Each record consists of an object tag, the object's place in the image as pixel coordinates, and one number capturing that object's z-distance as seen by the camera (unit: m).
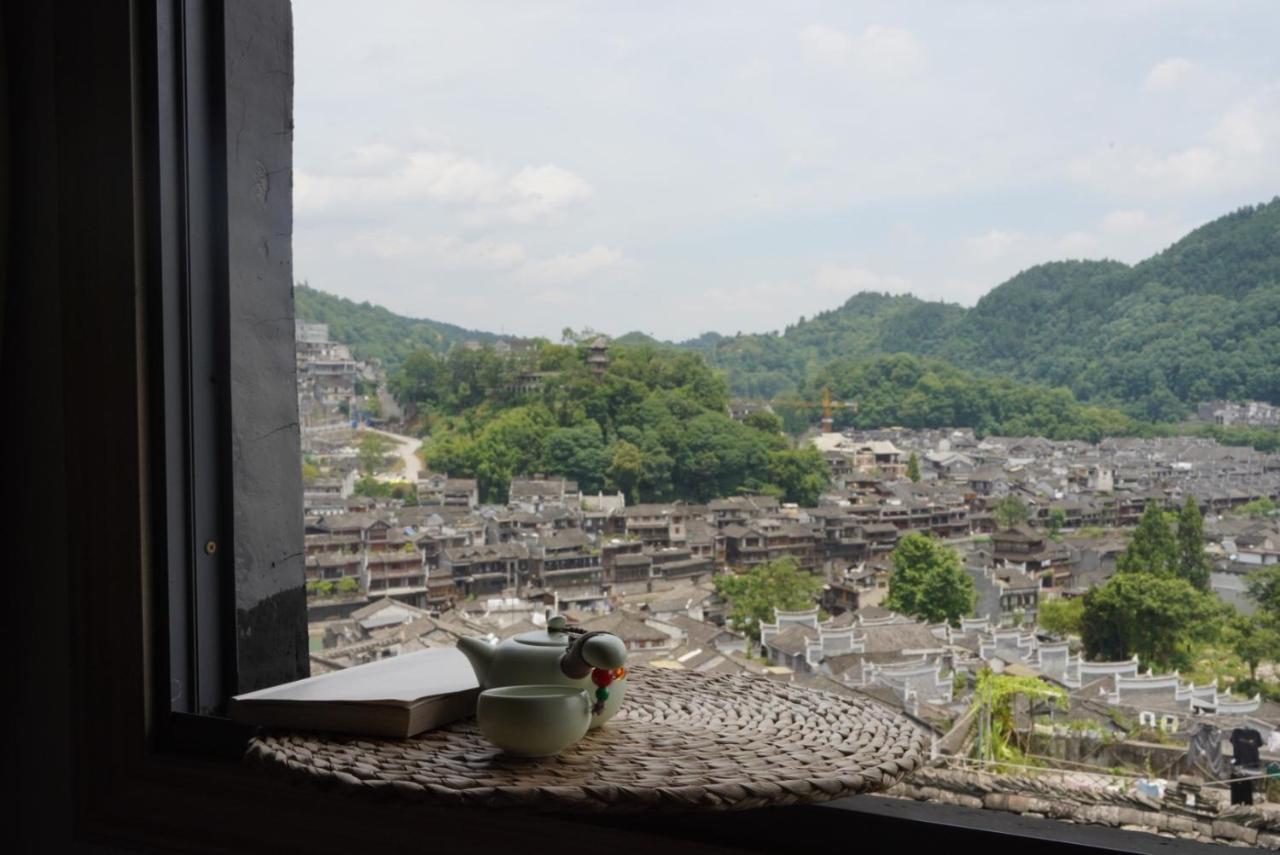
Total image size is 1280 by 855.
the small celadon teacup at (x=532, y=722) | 0.99
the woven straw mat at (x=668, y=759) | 0.88
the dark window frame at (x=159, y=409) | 1.48
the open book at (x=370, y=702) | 1.11
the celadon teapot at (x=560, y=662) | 1.04
